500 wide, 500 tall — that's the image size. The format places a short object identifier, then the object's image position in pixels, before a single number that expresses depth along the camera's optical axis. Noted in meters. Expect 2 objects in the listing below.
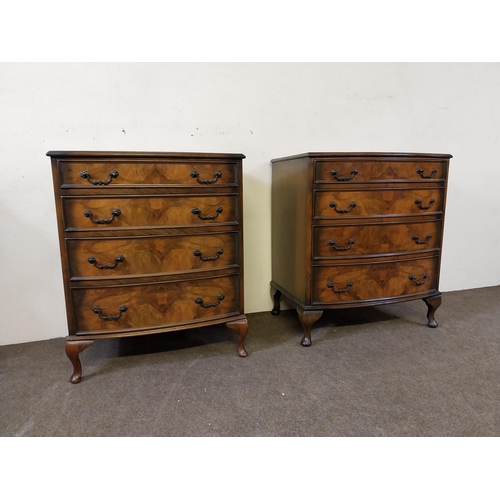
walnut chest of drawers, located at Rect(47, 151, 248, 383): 1.31
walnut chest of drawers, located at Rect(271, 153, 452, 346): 1.59
